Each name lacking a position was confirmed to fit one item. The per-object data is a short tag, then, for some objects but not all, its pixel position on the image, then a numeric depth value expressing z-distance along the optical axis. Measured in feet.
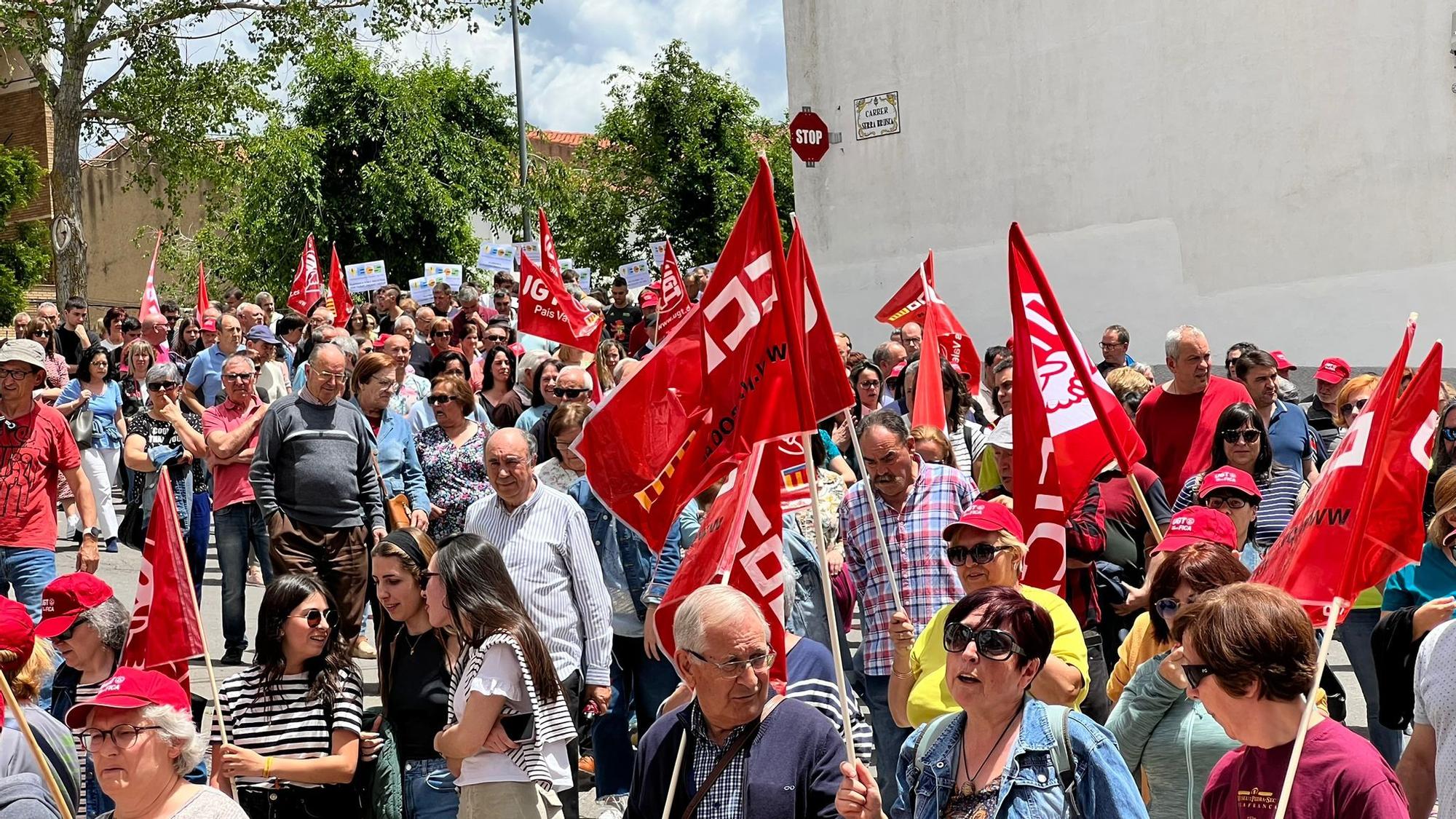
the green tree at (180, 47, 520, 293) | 103.96
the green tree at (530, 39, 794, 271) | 114.93
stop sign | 78.79
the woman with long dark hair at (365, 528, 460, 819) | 18.53
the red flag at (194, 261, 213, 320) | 62.23
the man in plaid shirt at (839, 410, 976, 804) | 21.17
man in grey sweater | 28.40
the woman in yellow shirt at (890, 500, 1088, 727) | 15.34
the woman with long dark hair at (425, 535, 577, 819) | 17.25
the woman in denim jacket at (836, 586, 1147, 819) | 11.85
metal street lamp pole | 107.76
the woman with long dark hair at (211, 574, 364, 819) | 17.62
